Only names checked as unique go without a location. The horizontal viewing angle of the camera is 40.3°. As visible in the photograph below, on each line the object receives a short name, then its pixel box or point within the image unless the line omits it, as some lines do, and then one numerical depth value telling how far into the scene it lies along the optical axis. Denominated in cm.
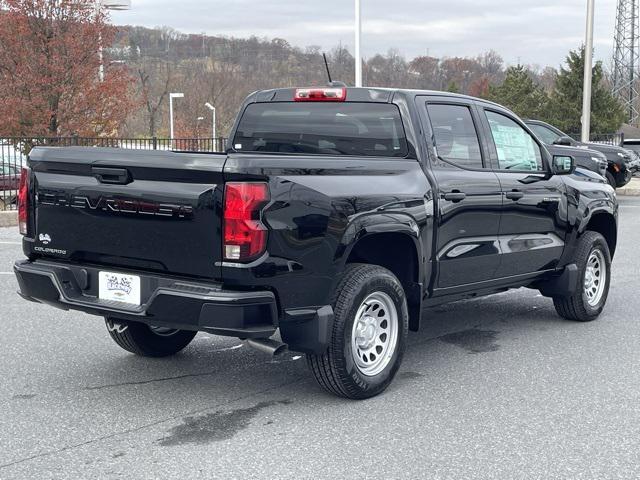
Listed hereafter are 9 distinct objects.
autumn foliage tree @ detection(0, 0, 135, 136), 1902
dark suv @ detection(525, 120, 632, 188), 1867
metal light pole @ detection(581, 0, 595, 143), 2488
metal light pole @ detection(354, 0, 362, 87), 2425
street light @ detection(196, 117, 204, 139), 5582
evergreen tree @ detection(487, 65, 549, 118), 4791
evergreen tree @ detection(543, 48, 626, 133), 3778
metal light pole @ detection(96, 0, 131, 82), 2013
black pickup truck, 452
